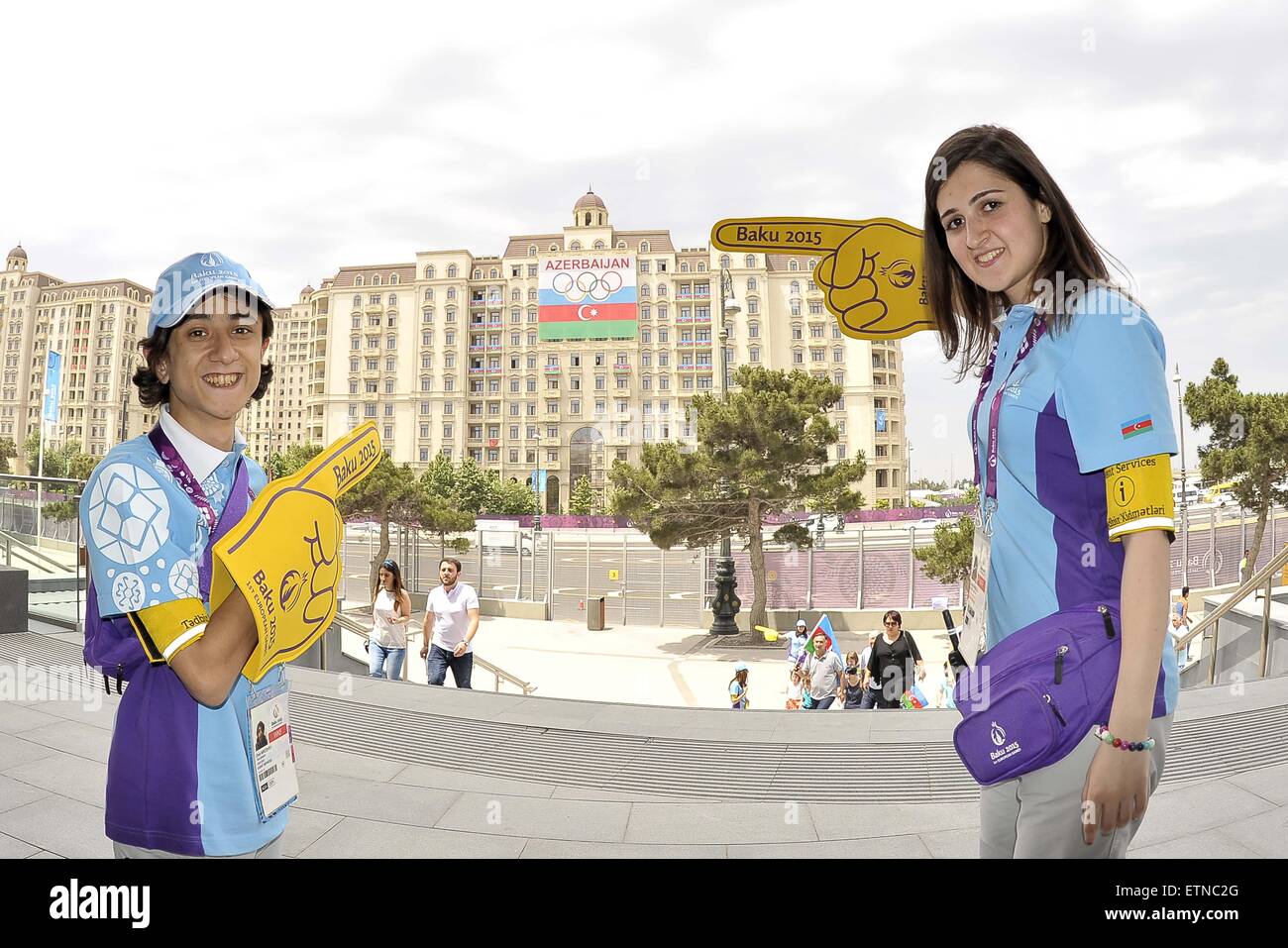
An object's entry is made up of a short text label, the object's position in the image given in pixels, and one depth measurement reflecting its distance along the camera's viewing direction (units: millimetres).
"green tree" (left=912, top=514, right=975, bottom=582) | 16578
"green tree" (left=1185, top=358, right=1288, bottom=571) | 20016
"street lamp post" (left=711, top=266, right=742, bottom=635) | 19031
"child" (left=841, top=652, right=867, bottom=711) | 8383
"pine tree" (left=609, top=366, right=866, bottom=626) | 19203
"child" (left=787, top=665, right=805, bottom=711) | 9089
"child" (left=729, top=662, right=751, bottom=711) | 9344
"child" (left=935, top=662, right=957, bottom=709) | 9856
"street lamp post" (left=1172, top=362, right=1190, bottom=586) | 20516
